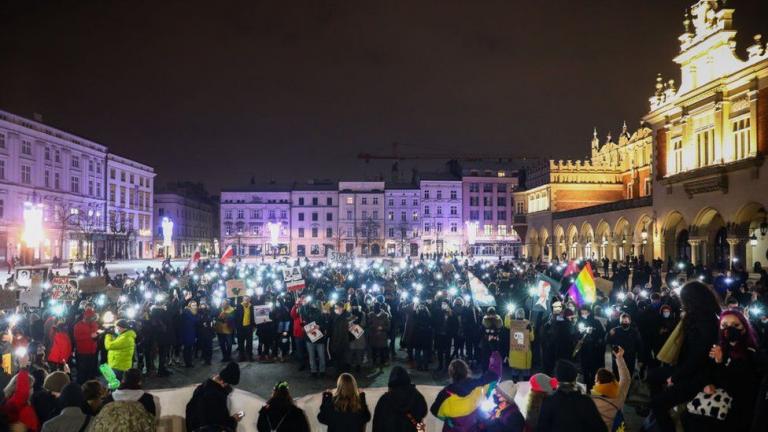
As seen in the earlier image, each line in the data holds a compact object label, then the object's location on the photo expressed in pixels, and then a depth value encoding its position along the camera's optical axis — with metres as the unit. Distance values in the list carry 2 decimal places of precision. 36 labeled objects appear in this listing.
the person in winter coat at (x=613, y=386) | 6.21
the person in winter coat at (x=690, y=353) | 4.17
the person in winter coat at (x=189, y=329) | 13.61
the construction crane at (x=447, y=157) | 143.50
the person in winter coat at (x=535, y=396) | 5.98
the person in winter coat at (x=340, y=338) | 12.79
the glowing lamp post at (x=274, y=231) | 61.44
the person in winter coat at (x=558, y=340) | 11.30
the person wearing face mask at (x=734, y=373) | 4.10
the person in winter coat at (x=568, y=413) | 4.81
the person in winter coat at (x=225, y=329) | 14.06
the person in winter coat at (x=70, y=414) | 5.42
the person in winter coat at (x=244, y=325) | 14.47
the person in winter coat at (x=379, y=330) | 13.59
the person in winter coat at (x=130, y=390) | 6.30
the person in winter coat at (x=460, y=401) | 5.87
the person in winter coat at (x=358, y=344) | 13.12
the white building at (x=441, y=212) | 88.38
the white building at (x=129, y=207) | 70.75
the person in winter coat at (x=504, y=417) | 5.63
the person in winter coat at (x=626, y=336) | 10.23
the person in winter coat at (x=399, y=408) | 5.81
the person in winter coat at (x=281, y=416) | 5.75
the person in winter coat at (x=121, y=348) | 10.27
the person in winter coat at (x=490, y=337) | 11.74
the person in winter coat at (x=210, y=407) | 5.76
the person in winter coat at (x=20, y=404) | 6.20
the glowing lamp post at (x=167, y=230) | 51.53
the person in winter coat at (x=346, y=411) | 5.86
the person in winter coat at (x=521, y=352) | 11.02
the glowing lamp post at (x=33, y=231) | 36.49
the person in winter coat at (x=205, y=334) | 13.84
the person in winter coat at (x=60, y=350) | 10.57
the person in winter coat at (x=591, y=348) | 10.74
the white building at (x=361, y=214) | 89.94
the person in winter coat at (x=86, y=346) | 11.12
